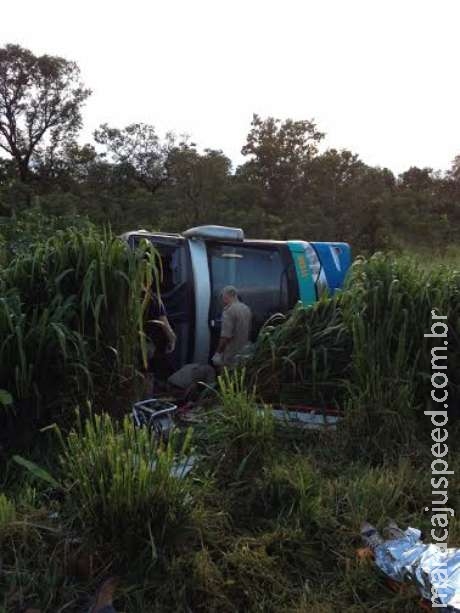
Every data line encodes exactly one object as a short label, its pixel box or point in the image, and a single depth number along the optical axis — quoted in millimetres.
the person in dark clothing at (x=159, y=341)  5394
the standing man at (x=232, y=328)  5906
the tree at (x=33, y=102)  23312
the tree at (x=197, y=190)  18672
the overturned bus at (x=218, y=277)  6184
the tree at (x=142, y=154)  24375
